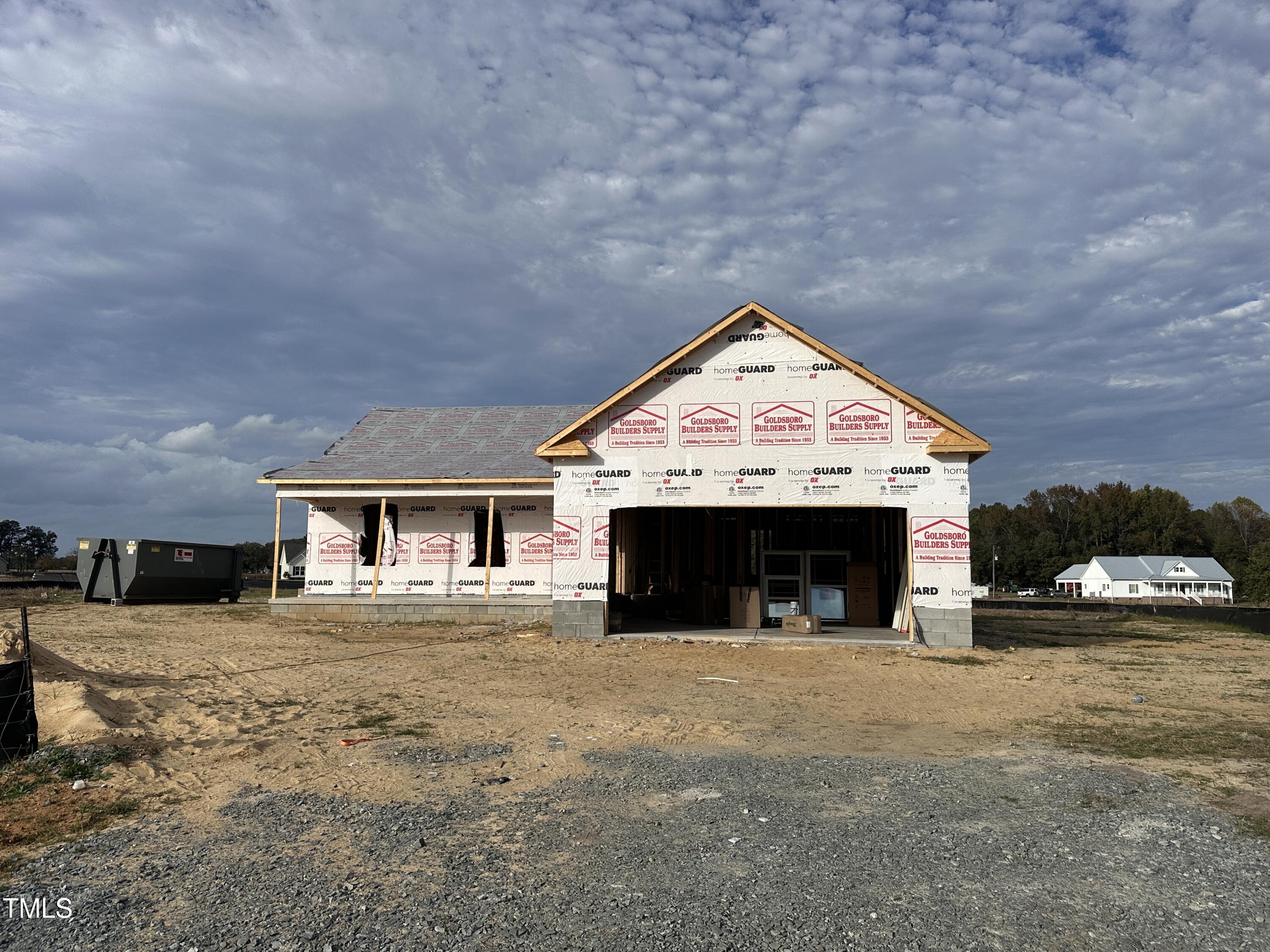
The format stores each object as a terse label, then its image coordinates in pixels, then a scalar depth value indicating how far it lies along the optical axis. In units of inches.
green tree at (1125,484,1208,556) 3690.9
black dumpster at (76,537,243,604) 1015.6
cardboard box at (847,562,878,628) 823.7
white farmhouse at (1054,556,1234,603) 2960.1
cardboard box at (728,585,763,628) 789.9
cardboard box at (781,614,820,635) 722.2
